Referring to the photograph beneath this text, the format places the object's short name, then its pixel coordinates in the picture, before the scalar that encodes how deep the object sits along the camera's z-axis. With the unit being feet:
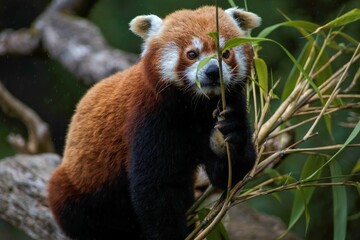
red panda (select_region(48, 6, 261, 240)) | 18.92
